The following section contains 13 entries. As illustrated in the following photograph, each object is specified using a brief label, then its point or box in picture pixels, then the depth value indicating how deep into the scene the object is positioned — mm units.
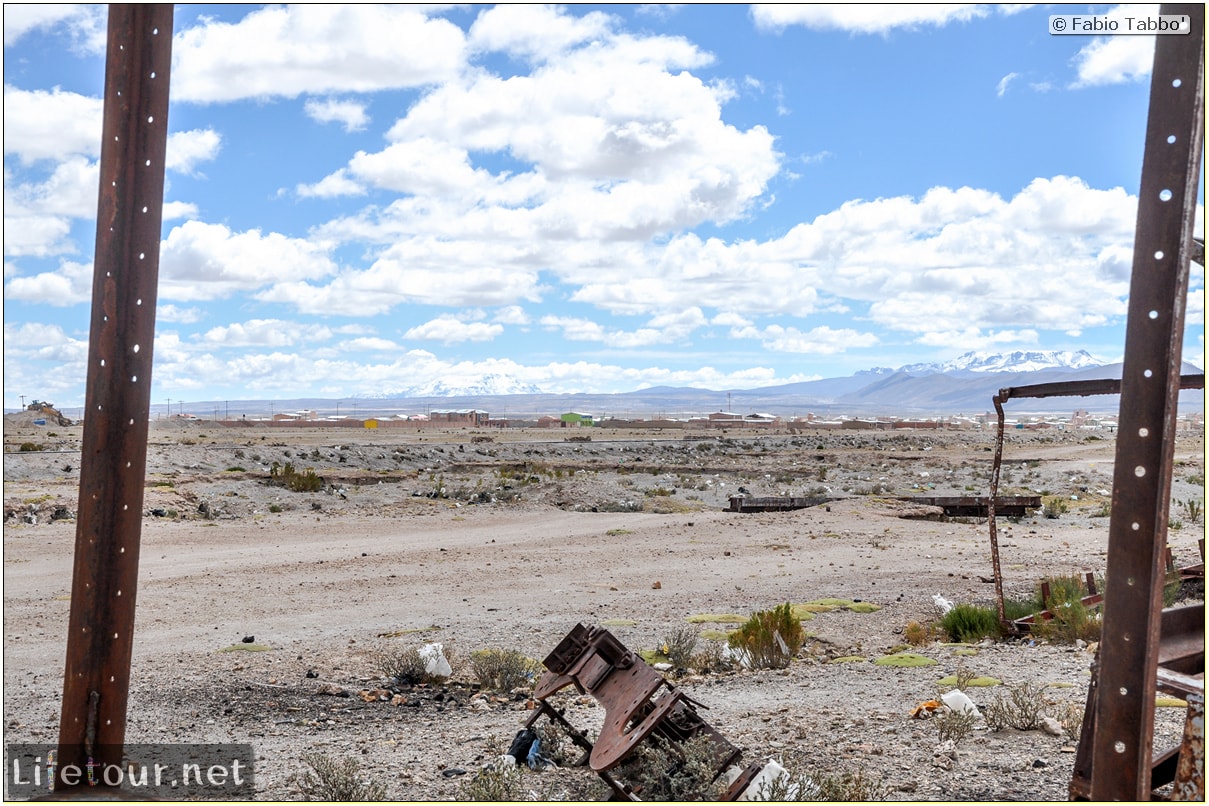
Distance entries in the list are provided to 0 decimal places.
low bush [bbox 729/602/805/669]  9781
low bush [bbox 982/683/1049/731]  7020
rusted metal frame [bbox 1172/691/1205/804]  3498
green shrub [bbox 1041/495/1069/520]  26344
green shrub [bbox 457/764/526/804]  5672
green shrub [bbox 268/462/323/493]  30750
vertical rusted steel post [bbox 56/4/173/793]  3875
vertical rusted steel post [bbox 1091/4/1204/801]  3068
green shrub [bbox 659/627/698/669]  9805
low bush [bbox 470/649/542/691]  9016
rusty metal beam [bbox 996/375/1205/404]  7588
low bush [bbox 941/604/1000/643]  10930
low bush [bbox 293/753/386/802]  5746
